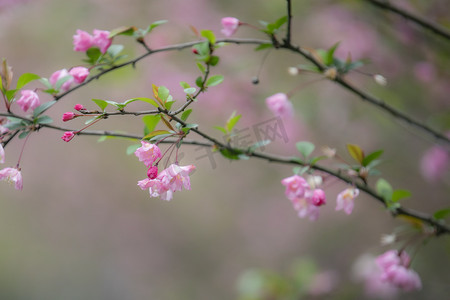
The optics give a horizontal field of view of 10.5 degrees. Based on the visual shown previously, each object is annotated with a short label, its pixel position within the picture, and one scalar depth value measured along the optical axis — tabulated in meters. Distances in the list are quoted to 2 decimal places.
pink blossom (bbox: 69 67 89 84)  2.30
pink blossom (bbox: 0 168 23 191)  2.25
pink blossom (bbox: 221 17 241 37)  2.36
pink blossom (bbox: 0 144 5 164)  2.23
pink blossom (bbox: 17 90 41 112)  2.27
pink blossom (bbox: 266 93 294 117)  2.43
